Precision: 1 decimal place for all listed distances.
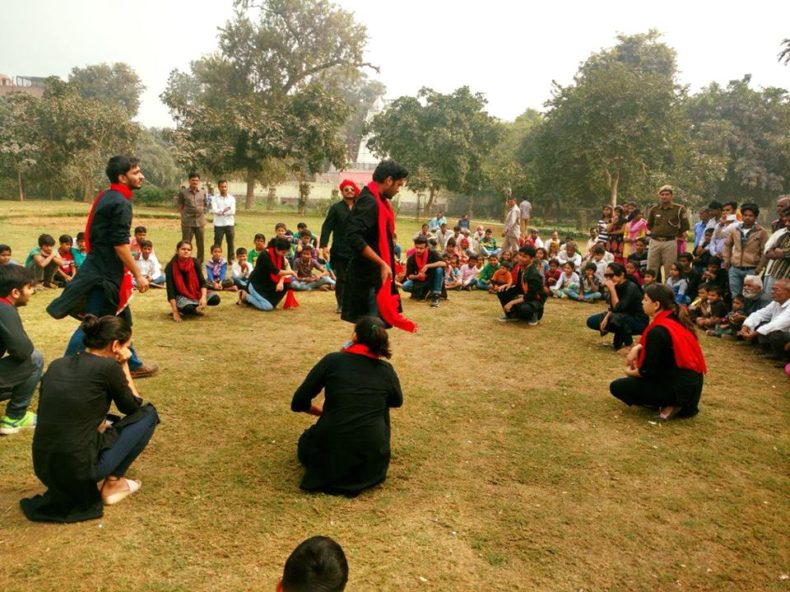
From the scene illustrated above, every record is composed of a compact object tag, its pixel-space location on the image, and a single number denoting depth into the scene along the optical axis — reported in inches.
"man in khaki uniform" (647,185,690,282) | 384.2
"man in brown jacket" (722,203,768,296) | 338.0
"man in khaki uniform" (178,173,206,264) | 438.6
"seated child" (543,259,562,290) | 466.6
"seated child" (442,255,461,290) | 470.3
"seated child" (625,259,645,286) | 390.6
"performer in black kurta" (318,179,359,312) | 319.6
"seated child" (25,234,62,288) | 372.2
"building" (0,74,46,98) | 2489.7
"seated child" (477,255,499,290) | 470.9
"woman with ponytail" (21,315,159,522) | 121.7
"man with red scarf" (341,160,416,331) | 181.2
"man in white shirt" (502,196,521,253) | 560.7
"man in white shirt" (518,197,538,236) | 648.4
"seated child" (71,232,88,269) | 404.2
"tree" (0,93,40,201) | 1254.2
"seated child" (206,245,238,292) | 414.3
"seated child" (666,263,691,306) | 385.4
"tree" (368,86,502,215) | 1309.1
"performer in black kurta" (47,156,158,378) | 187.6
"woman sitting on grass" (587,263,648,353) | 292.5
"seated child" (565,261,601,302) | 436.1
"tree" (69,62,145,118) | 2142.0
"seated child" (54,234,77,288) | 394.0
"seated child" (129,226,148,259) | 399.9
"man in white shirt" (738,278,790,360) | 274.8
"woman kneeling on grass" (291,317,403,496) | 141.6
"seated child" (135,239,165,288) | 404.5
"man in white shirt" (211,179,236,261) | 442.0
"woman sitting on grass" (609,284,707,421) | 195.0
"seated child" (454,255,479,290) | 469.7
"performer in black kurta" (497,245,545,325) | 337.4
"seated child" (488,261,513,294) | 443.5
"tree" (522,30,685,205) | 1043.3
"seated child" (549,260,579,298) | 445.7
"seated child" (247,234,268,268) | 401.7
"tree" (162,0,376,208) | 1225.4
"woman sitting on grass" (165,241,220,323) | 315.3
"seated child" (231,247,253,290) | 410.0
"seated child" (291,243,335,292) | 438.0
